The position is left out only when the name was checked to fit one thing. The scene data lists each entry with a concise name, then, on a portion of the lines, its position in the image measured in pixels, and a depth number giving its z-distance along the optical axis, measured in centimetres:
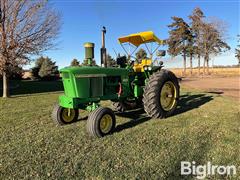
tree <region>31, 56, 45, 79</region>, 2762
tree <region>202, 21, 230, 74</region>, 3040
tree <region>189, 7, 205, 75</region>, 3084
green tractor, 406
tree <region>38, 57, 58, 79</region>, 2620
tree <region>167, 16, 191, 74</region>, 3156
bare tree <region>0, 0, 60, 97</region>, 918
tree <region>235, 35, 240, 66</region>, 3069
